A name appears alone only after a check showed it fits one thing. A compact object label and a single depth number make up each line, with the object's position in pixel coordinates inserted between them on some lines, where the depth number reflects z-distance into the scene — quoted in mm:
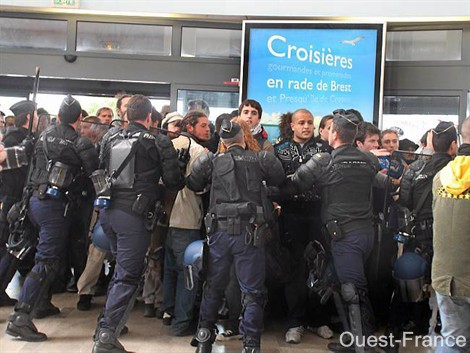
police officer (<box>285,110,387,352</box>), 3553
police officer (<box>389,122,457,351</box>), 3578
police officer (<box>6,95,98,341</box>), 3746
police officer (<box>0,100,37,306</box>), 4238
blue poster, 6625
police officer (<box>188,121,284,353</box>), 3385
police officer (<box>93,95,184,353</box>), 3469
